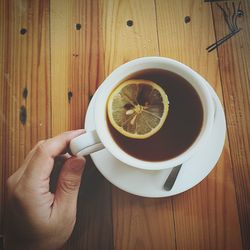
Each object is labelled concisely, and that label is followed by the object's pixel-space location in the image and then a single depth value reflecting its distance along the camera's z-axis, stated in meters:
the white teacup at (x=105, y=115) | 0.43
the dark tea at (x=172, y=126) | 0.46
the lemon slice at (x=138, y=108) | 0.47
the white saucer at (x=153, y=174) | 0.47
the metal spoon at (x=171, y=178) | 0.47
